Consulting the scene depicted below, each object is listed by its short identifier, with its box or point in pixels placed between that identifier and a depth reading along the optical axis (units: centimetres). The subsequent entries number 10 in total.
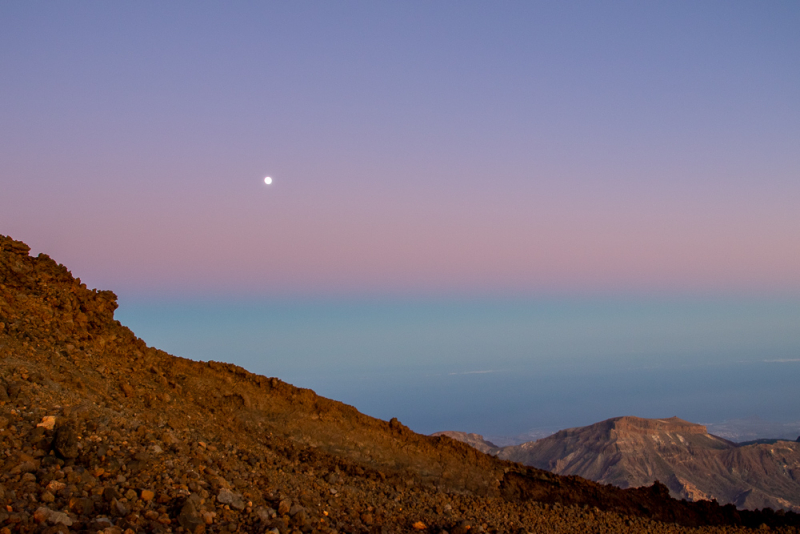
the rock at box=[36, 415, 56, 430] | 755
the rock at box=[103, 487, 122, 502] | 654
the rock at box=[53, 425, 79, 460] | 714
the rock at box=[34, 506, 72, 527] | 573
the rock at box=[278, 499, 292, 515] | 798
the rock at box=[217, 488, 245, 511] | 757
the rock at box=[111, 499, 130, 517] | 639
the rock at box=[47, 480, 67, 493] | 634
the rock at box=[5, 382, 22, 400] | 810
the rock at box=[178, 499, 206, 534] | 656
